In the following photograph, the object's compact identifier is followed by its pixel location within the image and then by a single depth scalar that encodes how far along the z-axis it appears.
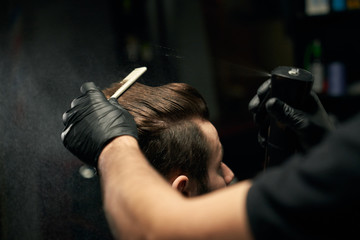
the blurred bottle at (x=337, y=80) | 2.77
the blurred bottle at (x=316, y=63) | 2.81
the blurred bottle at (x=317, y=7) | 2.71
